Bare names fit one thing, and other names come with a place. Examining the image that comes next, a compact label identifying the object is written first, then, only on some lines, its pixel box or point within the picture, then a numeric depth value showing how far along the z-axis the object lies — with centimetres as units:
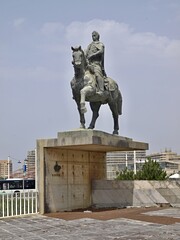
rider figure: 1259
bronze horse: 1182
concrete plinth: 1157
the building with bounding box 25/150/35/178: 4621
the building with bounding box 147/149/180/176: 6550
